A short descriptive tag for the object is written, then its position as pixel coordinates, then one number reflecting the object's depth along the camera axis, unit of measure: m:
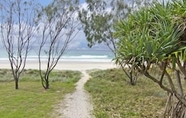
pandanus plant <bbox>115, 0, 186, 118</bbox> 3.26
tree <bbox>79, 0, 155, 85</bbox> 9.64
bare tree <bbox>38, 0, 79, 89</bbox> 8.78
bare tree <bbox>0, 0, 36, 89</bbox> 8.80
